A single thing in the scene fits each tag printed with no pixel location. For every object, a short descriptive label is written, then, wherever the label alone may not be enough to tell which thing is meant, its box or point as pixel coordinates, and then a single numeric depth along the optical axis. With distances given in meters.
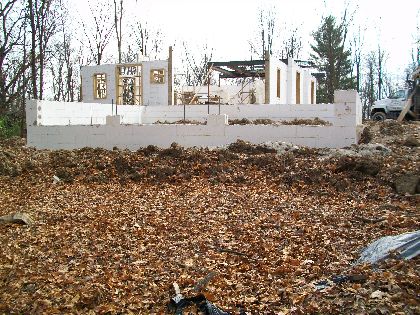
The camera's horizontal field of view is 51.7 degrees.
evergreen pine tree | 37.53
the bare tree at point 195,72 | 44.25
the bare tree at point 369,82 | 44.44
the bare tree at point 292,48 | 40.72
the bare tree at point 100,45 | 34.19
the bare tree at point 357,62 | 41.69
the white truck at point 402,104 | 19.75
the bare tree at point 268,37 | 39.09
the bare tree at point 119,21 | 32.34
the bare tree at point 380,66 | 44.65
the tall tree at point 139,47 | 40.09
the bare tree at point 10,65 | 21.73
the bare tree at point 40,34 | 22.92
